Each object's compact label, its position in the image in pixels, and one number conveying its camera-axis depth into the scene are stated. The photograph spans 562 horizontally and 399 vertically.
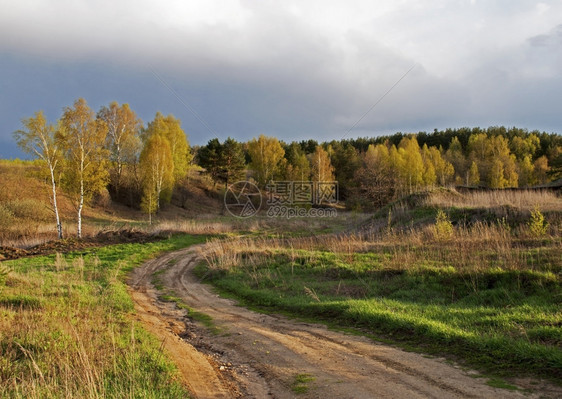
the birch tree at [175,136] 51.06
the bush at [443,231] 15.62
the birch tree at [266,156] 59.31
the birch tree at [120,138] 48.53
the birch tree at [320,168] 53.97
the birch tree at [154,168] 41.97
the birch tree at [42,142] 25.23
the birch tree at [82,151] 27.20
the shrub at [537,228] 13.98
